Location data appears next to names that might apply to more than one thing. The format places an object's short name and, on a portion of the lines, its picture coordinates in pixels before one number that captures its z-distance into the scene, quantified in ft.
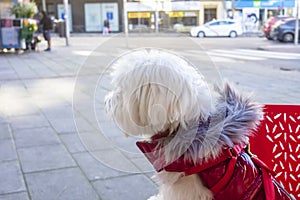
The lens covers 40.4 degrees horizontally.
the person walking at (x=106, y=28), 125.72
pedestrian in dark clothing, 60.29
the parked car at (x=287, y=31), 81.20
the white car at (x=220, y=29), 110.42
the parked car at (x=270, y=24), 88.94
